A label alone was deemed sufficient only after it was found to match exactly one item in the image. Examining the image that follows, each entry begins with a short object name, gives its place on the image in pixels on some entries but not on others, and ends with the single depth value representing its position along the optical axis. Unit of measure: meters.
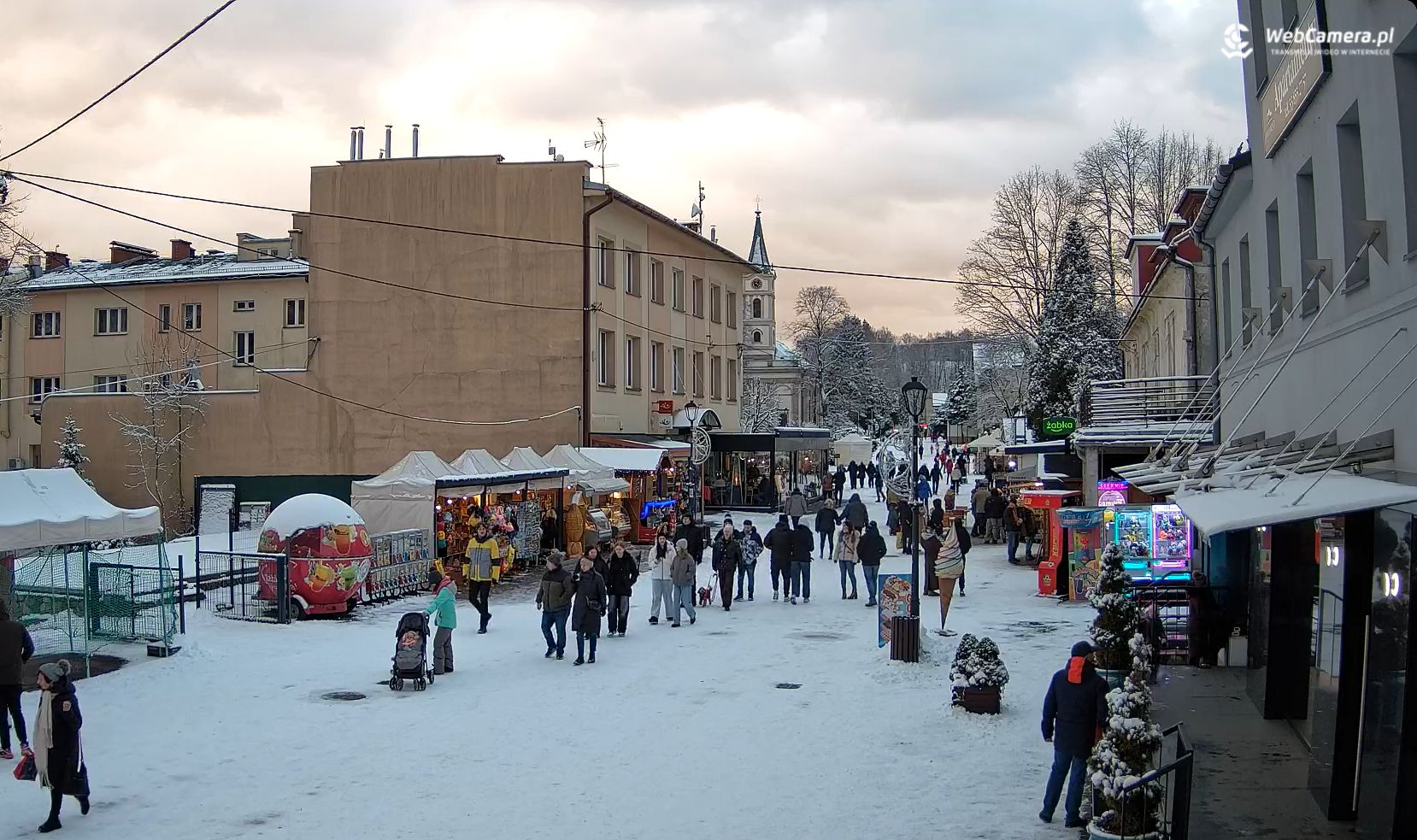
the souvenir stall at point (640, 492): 33.53
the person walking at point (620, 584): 18.44
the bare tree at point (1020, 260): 49.72
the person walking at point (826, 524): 28.39
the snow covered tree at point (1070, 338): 46.88
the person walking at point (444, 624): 15.50
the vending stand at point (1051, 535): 22.30
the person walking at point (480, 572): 19.00
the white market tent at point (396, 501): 24.05
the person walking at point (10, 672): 11.23
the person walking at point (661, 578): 19.94
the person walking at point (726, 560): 21.89
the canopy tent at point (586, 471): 30.98
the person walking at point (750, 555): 22.78
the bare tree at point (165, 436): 40.50
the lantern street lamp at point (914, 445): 15.81
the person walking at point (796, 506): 30.45
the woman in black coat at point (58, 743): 9.25
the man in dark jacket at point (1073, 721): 8.94
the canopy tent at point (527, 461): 29.94
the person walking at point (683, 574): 19.66
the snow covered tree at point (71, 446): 40.44
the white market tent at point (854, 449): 71.38
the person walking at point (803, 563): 22.12
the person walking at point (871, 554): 21.52
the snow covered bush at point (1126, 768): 7.38
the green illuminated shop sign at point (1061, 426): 29.79
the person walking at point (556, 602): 16.64
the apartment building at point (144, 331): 42.44
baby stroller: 14.47
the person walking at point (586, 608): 16.23
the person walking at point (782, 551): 22.19
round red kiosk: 19.86
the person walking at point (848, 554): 22.77
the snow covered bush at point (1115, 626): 9.77
